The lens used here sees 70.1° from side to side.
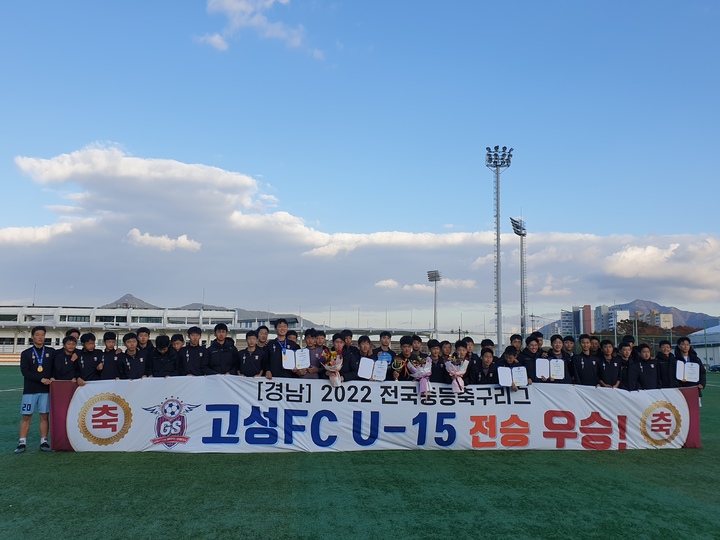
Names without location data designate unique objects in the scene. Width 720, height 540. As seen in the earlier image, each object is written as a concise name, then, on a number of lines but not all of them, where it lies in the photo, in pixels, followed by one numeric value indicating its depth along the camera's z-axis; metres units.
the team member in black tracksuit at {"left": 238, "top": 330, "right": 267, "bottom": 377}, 7.48
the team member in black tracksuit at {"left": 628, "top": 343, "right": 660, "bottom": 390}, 7.92
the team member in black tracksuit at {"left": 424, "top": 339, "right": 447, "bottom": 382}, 7.51
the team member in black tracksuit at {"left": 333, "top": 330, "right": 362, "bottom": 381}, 7.32
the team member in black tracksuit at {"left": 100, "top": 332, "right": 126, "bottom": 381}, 7.37
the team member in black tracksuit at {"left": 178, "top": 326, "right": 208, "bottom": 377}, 7.40
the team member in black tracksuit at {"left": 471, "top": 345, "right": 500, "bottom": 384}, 7.46
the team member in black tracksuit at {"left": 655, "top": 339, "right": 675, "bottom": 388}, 8.16
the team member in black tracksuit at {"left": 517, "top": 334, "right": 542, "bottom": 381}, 7.68
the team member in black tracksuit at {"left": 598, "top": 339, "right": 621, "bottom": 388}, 7.85
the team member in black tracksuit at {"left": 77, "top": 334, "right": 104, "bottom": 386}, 7.25
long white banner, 6.80
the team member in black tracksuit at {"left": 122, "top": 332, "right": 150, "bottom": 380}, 7.23
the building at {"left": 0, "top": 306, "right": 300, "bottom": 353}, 61.47
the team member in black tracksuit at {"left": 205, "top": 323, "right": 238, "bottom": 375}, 7.51
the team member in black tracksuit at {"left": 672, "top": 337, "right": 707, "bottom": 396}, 8.09
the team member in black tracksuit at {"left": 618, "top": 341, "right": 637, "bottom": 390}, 7.92
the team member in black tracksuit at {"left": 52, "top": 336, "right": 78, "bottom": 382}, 7.09
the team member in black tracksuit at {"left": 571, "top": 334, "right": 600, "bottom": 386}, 7.87
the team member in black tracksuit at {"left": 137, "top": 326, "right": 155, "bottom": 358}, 7.59
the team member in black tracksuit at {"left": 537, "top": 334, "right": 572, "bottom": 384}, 7.62
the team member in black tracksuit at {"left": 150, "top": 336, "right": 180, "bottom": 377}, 7.45
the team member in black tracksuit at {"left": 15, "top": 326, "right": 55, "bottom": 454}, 6.86
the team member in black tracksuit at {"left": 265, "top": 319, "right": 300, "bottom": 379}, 7.38
